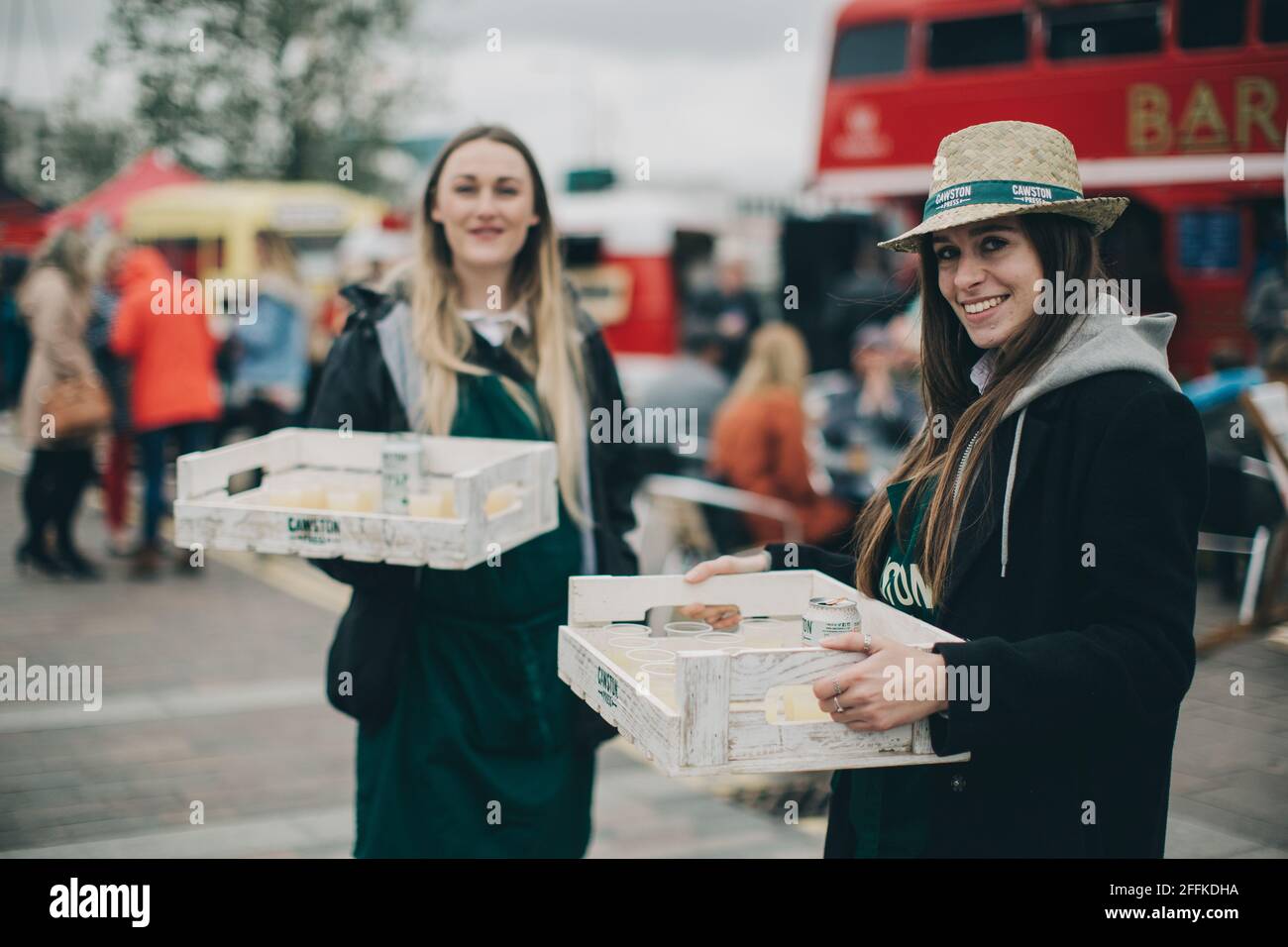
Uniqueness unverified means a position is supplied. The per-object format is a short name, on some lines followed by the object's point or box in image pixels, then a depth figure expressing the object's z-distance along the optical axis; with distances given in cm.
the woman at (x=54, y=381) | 851
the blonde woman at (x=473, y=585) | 304
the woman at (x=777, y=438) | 704
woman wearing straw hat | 185
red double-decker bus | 1005
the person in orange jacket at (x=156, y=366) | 895
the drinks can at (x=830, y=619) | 214
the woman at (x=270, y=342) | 1095
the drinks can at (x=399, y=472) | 292
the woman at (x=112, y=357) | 916
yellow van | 1805
